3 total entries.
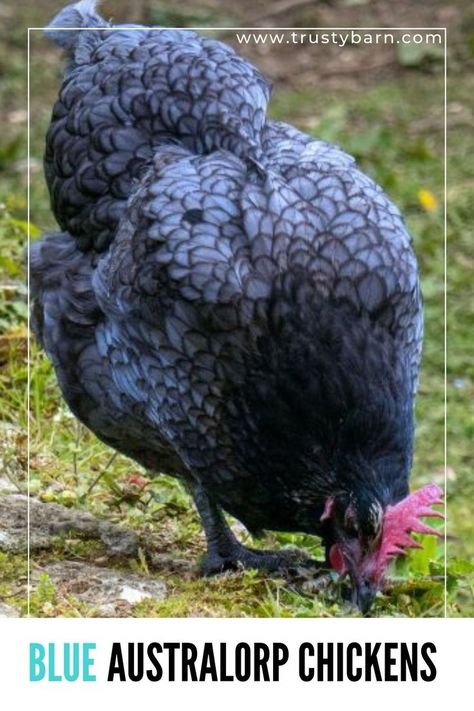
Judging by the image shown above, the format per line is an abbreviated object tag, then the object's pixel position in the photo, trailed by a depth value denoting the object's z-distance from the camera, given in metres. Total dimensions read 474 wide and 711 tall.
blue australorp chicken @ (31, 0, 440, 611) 6.14
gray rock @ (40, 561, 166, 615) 6.82
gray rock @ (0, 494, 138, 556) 7.37
